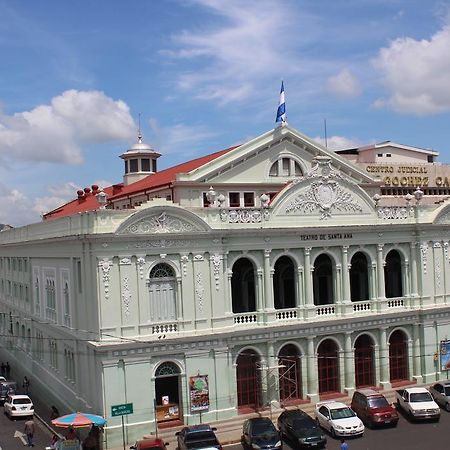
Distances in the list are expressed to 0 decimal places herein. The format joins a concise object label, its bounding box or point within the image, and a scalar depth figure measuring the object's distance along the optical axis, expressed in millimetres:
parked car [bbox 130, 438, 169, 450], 30594
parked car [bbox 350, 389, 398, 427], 35188
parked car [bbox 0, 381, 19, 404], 45000
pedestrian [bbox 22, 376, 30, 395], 48247
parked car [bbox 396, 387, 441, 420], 36000
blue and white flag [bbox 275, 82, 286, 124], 42375
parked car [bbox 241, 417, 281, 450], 31161
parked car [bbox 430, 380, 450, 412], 38381
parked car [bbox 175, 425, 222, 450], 30953
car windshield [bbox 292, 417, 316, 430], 32906
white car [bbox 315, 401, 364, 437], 33688
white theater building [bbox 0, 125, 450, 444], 34594
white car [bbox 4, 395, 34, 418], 40594
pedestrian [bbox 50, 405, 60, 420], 39438
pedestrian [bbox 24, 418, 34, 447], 35094
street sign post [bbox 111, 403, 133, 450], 32719
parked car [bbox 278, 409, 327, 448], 31828
